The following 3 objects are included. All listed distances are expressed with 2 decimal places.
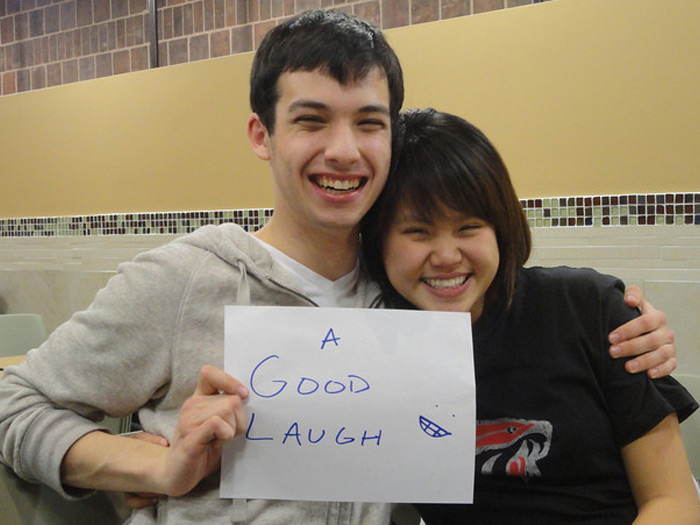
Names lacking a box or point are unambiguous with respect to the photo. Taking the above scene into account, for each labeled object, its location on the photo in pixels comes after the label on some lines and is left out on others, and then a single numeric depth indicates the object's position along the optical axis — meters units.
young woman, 1.03
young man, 0.95
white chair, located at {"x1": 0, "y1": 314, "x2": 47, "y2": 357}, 2.73
